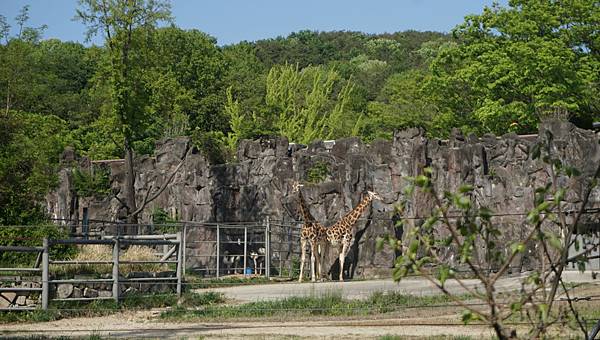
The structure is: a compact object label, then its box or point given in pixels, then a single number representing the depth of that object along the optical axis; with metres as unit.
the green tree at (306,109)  66.12
